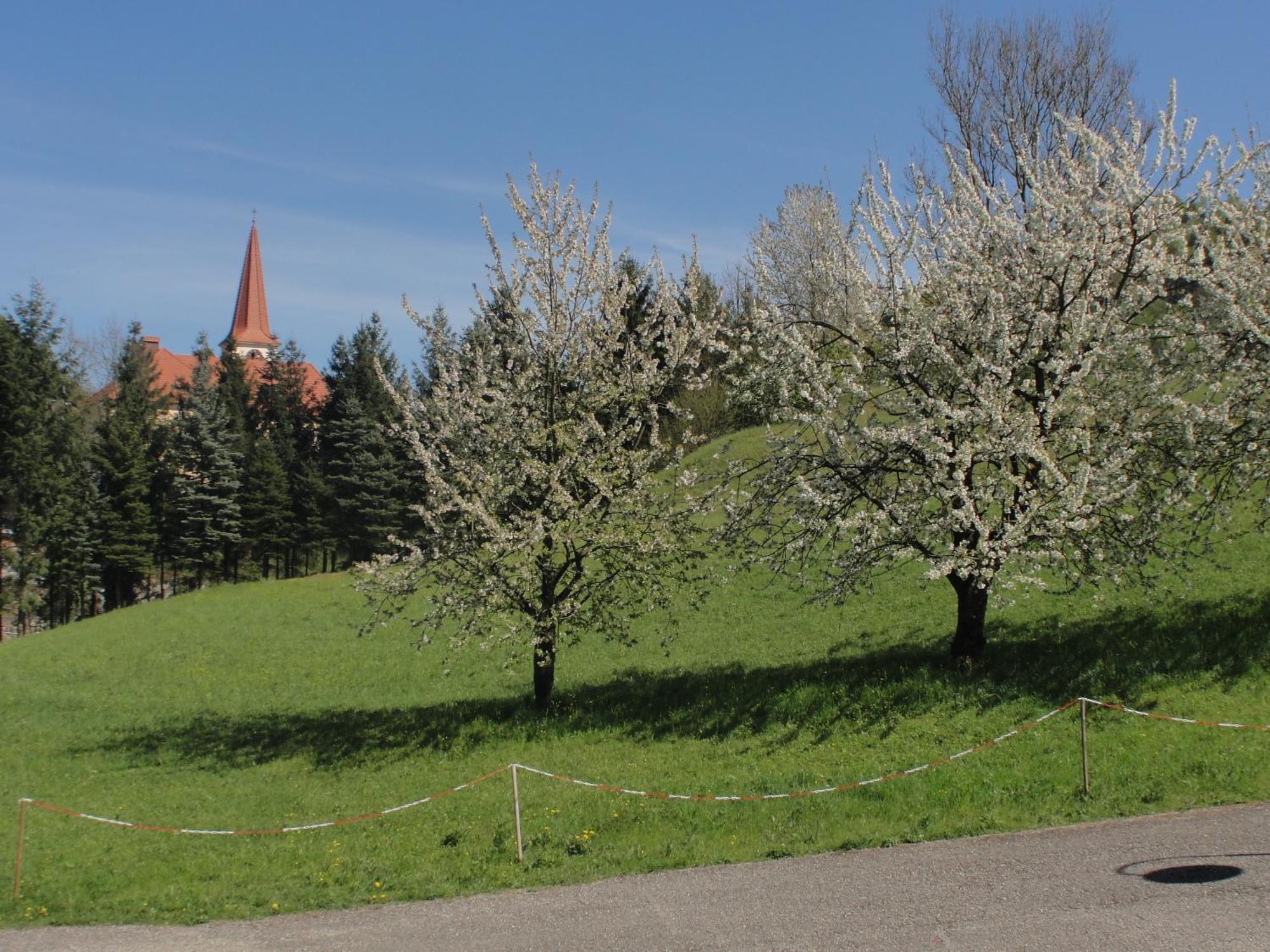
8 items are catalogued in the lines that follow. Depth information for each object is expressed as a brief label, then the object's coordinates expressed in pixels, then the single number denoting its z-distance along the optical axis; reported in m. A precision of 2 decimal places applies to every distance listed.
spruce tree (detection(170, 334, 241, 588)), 58.28
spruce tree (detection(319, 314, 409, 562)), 59.12
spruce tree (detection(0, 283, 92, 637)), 47.97
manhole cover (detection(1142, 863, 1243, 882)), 8.50
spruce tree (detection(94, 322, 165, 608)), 56.12
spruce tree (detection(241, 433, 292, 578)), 62.41
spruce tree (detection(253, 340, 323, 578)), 64.56
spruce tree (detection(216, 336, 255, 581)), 63.88
